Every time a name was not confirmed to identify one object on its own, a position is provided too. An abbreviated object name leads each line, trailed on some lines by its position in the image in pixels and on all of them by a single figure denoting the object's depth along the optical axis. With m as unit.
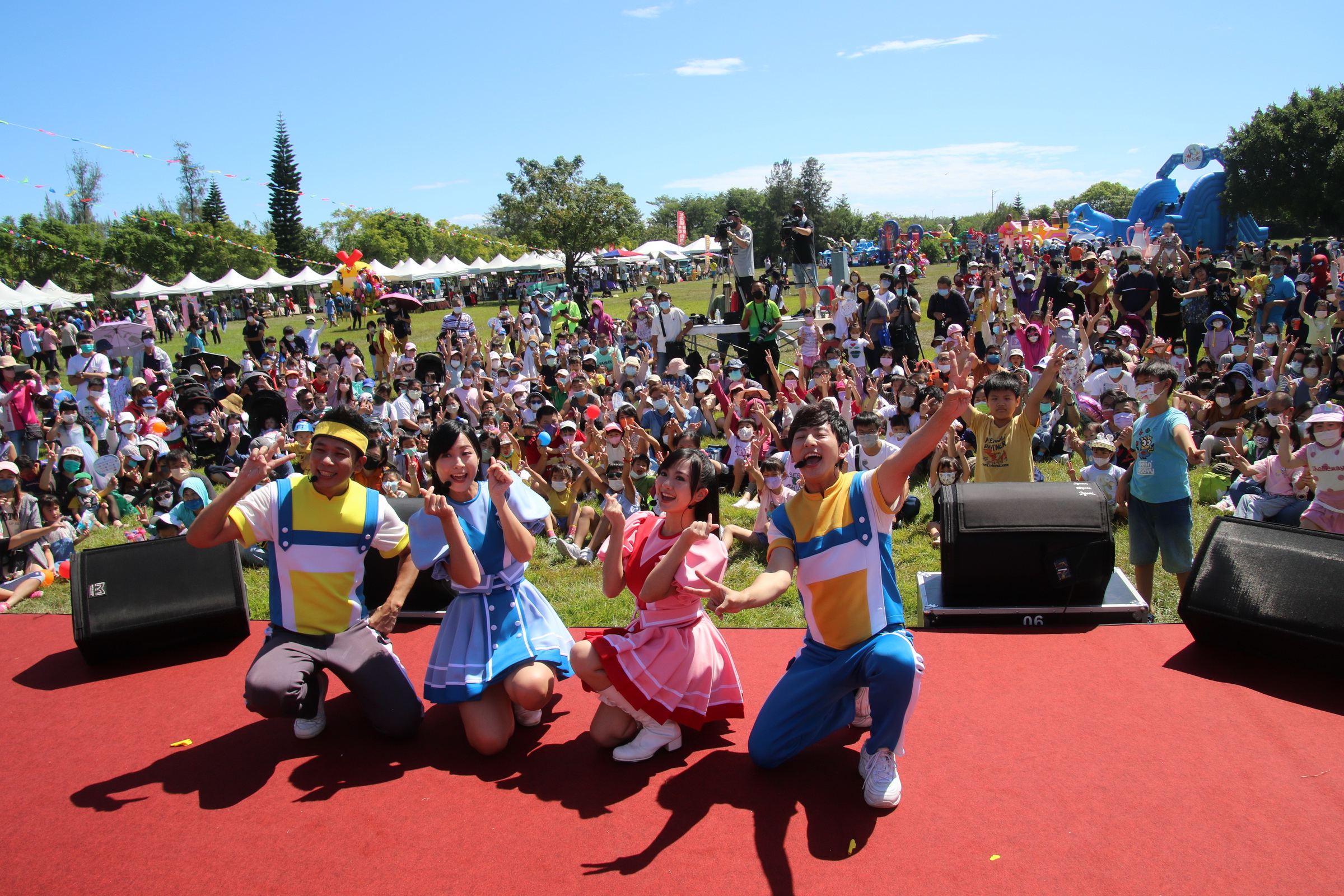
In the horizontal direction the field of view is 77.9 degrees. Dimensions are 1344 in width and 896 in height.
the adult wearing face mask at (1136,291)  12.24
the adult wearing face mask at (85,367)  12.28
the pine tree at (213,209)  64.44
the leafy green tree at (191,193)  68.81
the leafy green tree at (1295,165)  32.12
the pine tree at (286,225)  59.41
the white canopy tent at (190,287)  33.94
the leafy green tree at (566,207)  38.97
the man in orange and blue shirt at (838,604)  3.39
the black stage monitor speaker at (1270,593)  4.00
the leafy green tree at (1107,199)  79.88
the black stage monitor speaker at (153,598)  5.12
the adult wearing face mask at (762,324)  12.68
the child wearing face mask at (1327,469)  5.01
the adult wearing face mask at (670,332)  14.19
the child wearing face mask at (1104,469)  7.09
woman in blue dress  3.92
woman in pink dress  3.71
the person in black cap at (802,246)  15.27
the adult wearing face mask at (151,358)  17.39
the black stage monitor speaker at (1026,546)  4.81
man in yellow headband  3.98
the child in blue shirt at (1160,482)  5.20
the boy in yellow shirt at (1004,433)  5.62
